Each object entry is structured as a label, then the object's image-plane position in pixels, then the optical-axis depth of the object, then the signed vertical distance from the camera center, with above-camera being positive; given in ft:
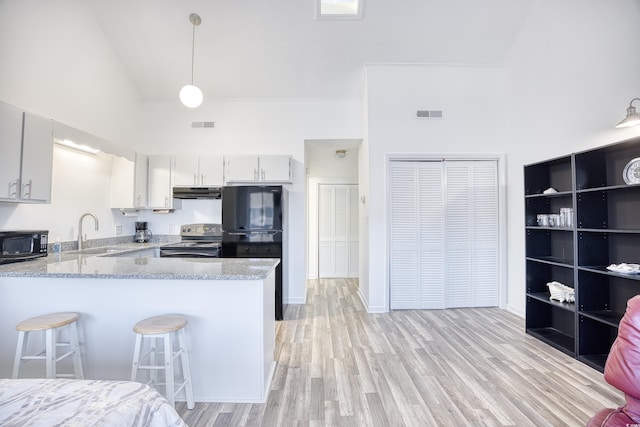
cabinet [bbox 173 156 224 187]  13.84 +2.53
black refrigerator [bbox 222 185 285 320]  12.53 -0.02
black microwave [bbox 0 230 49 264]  7.63 -0.61
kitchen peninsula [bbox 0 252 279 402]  6.64 -2.12
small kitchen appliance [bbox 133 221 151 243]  14.52 -0.46
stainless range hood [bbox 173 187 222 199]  13.88 +1.52
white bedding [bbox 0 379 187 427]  2.90 -1.96
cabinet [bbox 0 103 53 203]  7.68 +1.92
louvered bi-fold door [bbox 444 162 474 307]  13.19 -0.14
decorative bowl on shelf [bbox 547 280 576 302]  9.46 -2.27
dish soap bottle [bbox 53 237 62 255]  10.03 -0.86
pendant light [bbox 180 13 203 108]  9.59 +4.28
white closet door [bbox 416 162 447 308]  13.15 -1.33
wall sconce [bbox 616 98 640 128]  7.50 +2.78
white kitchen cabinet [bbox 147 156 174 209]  13.94 +1.87
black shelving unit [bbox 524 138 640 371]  8.06 -0.63
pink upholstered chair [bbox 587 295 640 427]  3.93 -2.09
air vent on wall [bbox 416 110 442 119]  13.19 +5.04
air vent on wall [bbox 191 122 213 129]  14.84 +5.08
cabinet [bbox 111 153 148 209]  13.21 +1.88
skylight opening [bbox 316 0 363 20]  11.12 +8.33
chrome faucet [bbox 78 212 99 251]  11.37 -0.44
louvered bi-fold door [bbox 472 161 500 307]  13.20 -0.46
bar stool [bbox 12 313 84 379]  5.83 -2.43
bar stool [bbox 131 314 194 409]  5.79 -2.65
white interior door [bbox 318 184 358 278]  20.08 -0.30
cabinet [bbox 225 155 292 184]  13.82 +2.63
